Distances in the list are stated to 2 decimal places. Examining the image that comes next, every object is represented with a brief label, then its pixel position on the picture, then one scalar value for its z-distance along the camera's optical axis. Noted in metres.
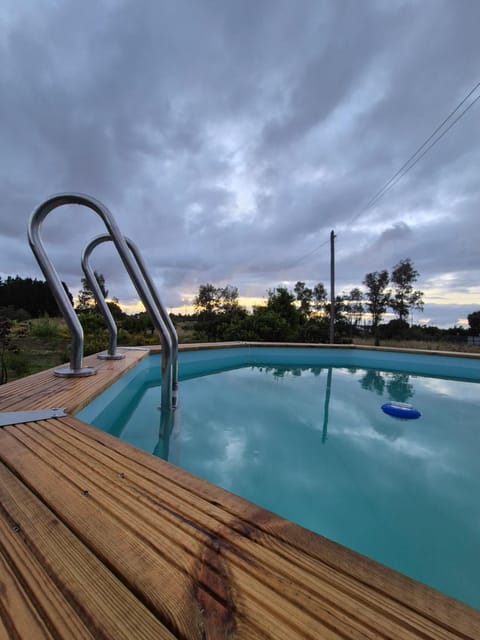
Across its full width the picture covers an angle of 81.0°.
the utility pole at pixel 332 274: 9.84
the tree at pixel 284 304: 12.98
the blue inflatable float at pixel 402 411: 3.48
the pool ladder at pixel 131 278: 2.31
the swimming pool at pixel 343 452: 1.65
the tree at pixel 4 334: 3.92
